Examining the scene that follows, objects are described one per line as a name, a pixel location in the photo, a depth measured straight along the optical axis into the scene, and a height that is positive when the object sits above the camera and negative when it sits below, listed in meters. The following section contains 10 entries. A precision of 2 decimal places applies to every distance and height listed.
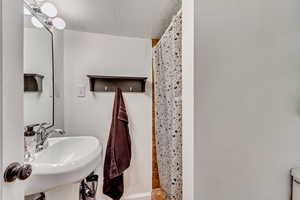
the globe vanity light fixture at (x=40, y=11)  1.28 +0.66
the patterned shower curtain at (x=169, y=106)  1.16 -0.06
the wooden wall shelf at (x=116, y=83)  1.77 +0.16
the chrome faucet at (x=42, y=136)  1.21 -0.27
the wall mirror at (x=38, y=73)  1.19 +0.19
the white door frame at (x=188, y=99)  0.88 +0.00
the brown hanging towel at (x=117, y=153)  1.67 -0.52
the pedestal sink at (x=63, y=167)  0.82 -0.38
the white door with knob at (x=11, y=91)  0.51 +0.02
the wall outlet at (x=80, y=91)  1.72 +0.07
